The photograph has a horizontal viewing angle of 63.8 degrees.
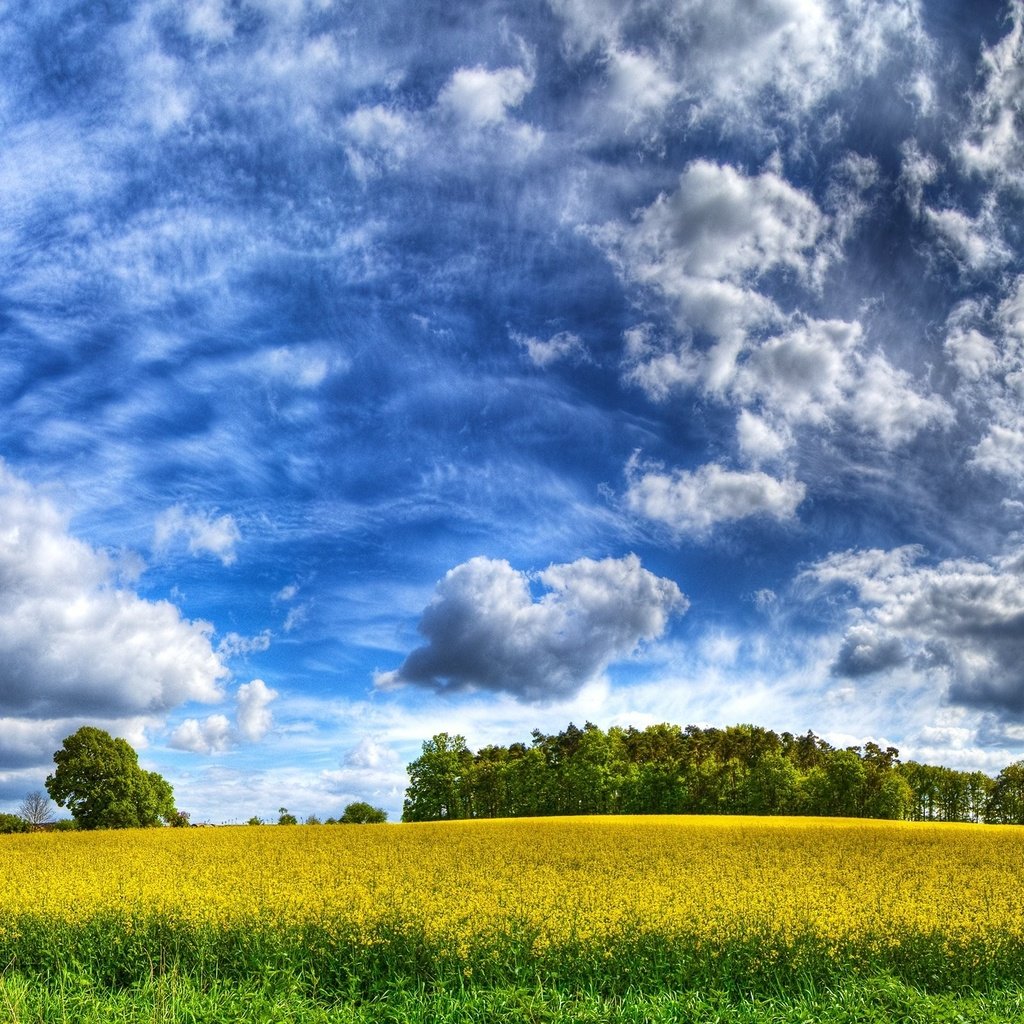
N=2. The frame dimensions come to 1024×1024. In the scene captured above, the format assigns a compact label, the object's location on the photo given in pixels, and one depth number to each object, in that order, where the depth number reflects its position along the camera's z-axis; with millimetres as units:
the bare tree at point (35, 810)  59156
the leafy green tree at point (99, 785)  47281
